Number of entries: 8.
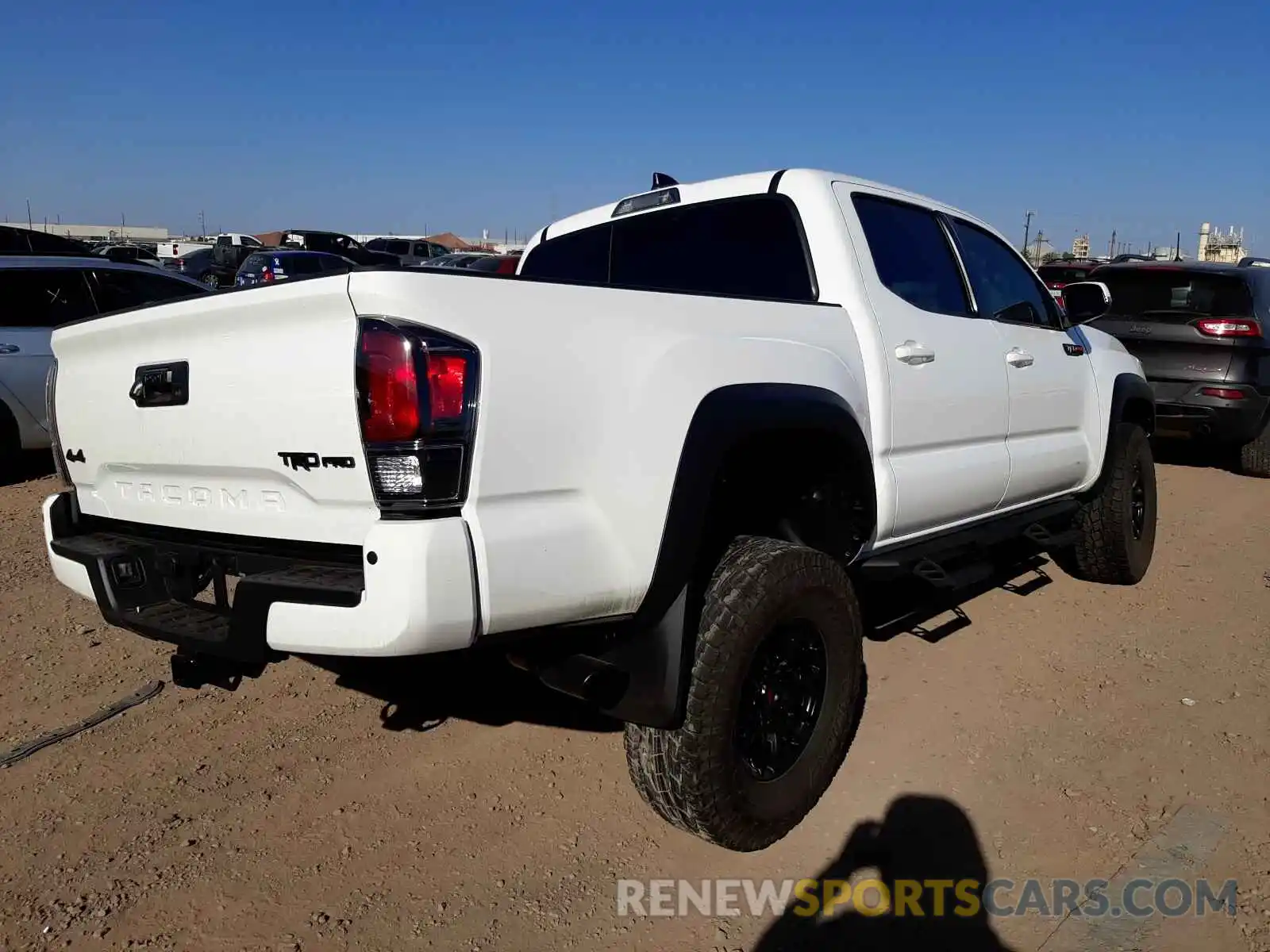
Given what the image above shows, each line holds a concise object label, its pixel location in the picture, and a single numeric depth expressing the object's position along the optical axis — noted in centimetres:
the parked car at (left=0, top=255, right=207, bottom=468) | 679
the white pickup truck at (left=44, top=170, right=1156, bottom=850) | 204
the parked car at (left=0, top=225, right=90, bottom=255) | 1602
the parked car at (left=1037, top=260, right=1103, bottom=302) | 1463
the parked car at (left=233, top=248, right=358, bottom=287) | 1711
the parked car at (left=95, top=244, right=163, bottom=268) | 2419
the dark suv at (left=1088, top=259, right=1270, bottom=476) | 791
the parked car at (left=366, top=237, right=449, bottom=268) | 2913
